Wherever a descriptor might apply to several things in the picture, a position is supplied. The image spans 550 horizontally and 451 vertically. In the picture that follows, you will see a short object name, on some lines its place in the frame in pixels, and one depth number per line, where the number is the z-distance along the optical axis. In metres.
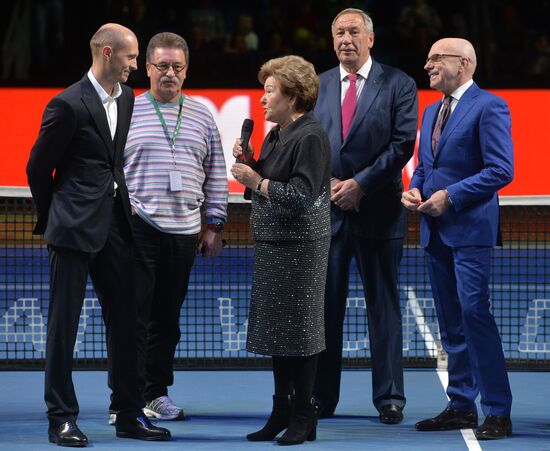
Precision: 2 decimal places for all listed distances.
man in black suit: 12.27
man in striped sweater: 13.72
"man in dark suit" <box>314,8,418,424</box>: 14.24
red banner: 29.66
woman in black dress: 12.37
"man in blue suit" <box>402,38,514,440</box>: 13.08
